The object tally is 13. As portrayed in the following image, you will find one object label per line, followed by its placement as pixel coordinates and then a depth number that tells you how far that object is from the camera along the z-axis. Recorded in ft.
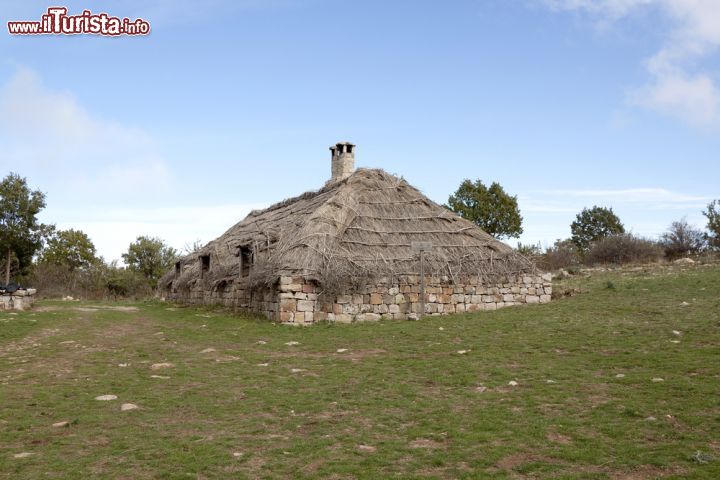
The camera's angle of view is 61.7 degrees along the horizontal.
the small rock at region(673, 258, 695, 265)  95.47
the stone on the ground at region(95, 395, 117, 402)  30.73
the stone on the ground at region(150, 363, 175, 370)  38.61
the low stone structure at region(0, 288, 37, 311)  64.08
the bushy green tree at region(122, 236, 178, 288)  163.12
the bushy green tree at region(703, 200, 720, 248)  128.83
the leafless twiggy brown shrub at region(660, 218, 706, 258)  133.18
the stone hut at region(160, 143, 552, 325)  61.82
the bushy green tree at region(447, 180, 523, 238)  144.77
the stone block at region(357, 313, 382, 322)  63.05
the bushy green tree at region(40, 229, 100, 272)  161.79
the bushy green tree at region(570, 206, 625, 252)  210.59
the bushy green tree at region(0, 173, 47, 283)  120.98
